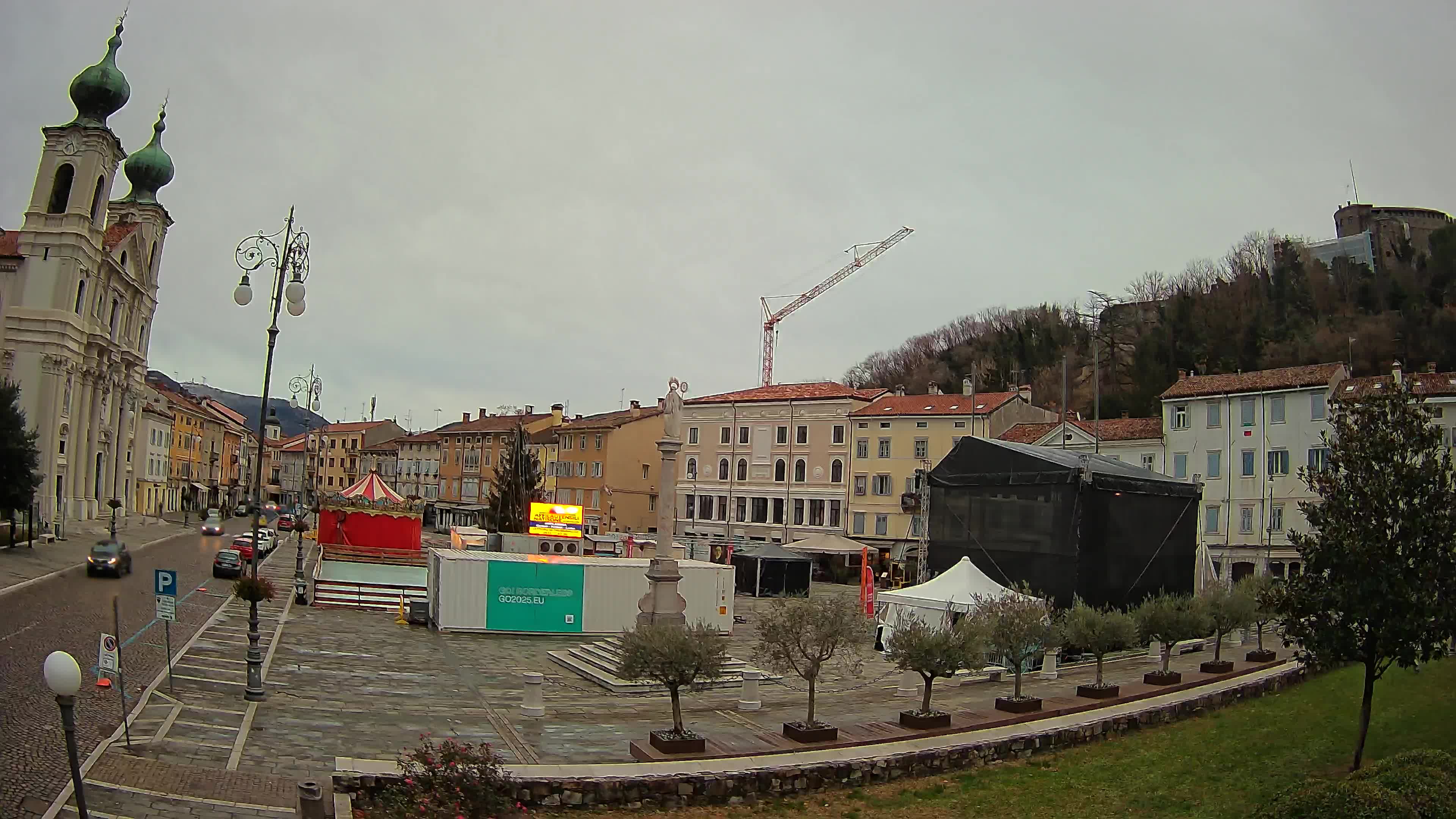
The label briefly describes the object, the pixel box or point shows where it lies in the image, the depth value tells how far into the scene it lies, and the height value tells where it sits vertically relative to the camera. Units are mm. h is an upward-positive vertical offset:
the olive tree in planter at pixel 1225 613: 24438 -2412
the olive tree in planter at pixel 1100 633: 21531 -2687
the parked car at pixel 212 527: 63719 -3221
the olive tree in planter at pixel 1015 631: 19344 -2441
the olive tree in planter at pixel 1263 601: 15562 -1703
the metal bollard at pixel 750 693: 19984 -3988
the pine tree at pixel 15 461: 40812 +438
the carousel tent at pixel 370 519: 49844 -1807
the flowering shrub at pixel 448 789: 11078 -3526
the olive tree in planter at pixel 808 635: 17266 -2377
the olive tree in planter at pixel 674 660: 15680 -2654
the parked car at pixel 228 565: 40094 -3524
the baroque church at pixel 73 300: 56781 +10526
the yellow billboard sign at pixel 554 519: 48125 -1439
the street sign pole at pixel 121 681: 13398 -2901
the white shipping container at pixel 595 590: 29250 -2975
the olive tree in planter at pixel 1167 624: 22875 -2604
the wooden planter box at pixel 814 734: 16375 -3916
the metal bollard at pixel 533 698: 18438 -3919
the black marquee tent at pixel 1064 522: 31062 -400
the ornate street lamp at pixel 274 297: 18016 +3494
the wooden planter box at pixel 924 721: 17578 -3898
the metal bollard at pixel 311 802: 10906 -3586
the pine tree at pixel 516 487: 67812 +178
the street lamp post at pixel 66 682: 8305 -1779
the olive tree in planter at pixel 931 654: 17828 -2746
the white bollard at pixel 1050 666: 24281 -3874
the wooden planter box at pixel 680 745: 15281 -3897
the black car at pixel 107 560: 34656 -3054
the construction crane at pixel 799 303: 112688 +22886
